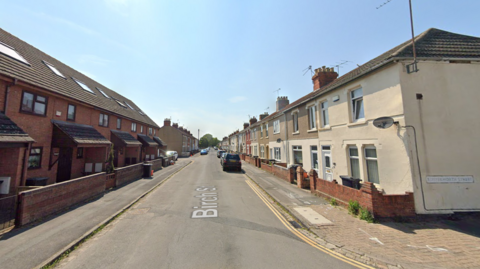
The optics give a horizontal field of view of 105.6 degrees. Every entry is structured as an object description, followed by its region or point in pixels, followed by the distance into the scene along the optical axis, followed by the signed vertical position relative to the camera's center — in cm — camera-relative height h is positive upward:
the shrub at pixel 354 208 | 695 -226
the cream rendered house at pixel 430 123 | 648 +92
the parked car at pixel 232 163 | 1953 -132
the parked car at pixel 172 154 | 3028 -44
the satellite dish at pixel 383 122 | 703 +104
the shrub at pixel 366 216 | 633 -236
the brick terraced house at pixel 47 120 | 775 +200
